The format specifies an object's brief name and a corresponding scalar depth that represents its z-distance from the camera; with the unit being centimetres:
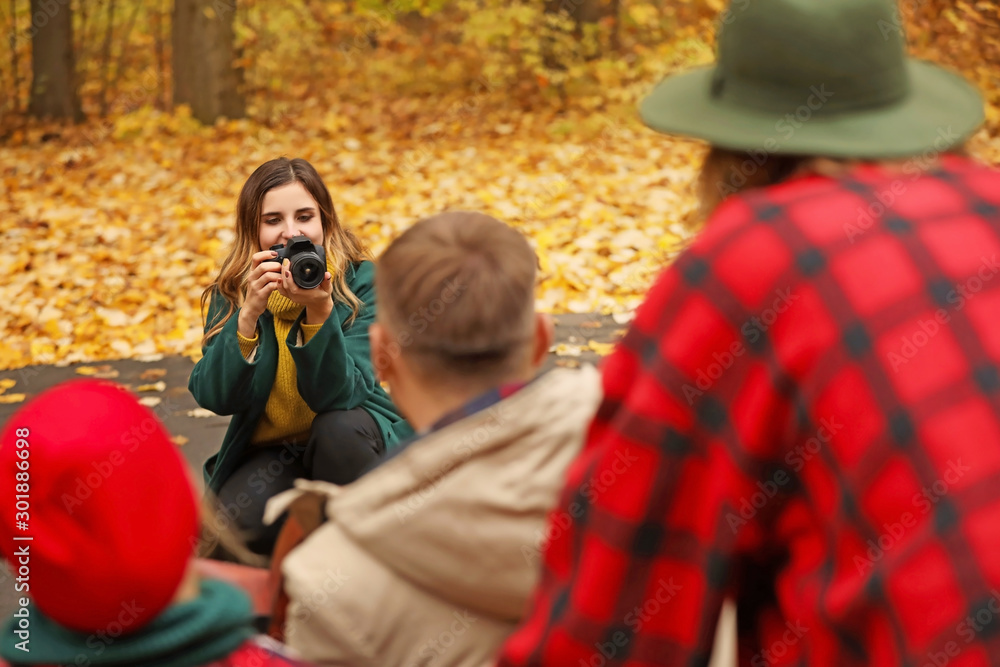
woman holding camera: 289
